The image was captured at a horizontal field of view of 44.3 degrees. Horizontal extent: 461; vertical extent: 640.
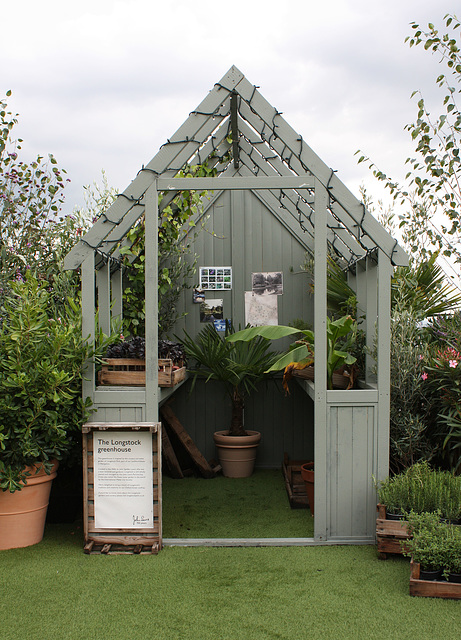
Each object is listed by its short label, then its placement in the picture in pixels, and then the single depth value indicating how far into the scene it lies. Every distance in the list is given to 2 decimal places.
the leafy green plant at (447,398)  4.19
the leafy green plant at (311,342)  4.32
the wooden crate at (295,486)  4.84
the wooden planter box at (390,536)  3.69
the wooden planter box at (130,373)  4.16
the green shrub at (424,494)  3.63
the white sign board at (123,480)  3.97
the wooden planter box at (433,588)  3.16
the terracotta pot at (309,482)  4.62
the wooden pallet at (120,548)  3.84
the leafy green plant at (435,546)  3.15
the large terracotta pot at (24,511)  3.85
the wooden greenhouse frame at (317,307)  3.93
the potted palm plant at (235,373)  5.73
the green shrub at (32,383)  3.67
